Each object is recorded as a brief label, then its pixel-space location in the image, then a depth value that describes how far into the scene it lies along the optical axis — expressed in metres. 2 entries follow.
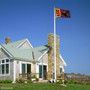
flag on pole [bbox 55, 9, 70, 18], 25.91
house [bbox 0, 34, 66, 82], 25.06
